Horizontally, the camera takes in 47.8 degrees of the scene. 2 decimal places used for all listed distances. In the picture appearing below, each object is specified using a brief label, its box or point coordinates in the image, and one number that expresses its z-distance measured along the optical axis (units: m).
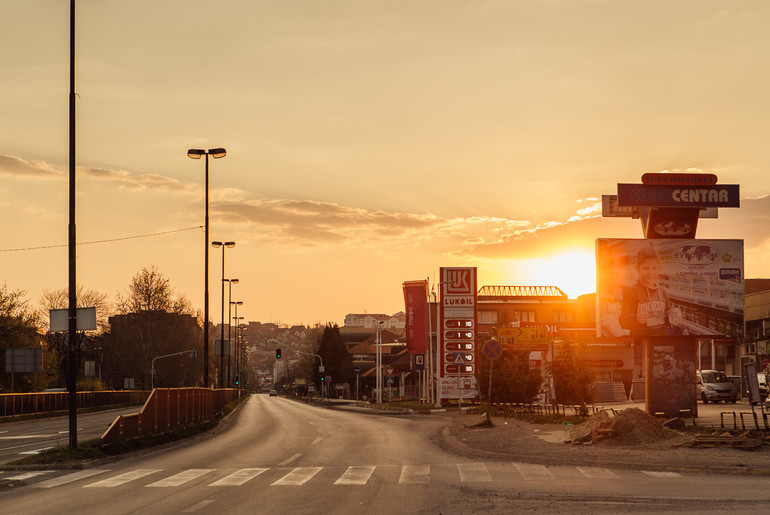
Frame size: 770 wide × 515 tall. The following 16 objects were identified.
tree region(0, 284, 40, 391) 74.88
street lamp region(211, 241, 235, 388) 68.31
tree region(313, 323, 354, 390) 156.62
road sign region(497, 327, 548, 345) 76.62
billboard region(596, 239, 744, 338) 33.94
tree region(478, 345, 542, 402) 70.56
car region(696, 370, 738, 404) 55.62
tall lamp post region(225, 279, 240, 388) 95.09
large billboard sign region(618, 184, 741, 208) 35.19
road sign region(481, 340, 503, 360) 33.16
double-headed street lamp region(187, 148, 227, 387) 46.50
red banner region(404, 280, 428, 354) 76.62
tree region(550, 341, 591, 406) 71.44
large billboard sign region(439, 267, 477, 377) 65.81
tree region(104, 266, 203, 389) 106.50
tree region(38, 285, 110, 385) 100.25
